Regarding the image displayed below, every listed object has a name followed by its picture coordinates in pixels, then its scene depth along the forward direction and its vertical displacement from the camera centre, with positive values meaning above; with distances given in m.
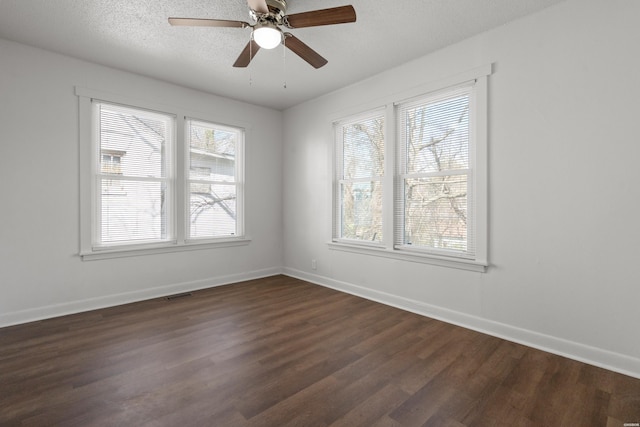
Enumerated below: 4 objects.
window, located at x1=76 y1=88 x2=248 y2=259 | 3.50 +0.41
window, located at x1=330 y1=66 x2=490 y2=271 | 2.97 +0.40
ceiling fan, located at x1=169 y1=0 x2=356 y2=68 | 2.00 +1.35
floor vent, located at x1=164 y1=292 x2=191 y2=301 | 3.85 -1.10
